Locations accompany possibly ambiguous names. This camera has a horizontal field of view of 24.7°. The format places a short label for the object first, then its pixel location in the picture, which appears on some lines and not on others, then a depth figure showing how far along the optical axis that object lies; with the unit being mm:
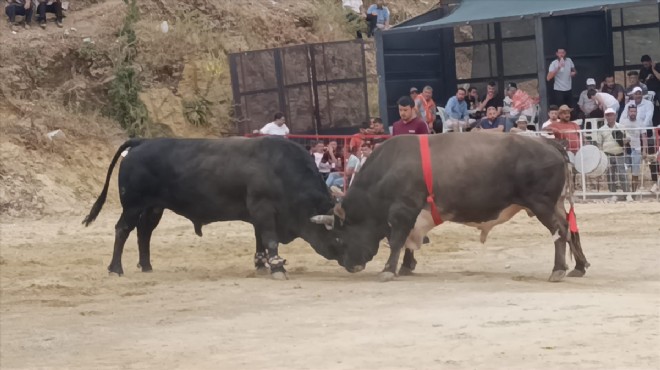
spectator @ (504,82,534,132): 23984
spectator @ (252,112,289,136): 24875
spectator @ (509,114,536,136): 21988
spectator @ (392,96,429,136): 16594
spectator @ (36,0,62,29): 29266
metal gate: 27969
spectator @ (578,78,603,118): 23469
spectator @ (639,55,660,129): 23625
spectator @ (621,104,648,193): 21031
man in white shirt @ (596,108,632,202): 21203
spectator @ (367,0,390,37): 31188
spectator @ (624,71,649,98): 22562
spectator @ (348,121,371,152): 22172
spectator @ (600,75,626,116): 23034
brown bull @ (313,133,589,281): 14609
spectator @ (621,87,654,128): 21547
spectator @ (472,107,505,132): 23125
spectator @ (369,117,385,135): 22094
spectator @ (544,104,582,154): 21375
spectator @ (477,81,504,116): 24547
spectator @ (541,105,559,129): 21969
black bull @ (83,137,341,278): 15672
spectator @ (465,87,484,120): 24609
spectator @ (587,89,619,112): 22858
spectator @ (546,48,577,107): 24594
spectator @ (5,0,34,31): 28766
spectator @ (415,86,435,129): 23469
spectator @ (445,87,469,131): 24328
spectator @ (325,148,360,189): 21672
